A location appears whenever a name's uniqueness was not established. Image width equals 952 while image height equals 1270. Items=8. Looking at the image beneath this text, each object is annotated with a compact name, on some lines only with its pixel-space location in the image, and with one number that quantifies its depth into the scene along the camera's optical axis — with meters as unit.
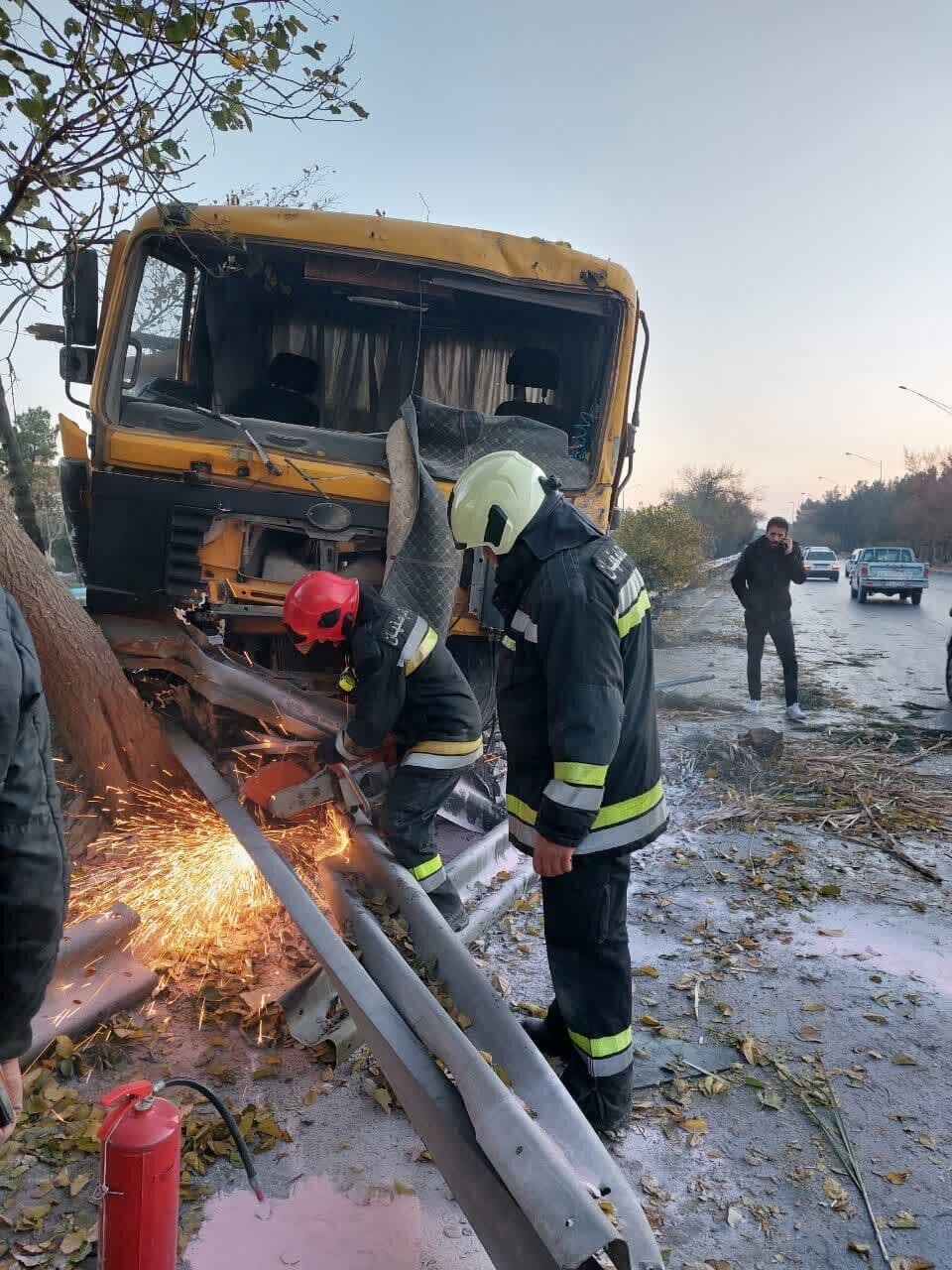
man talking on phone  7.89
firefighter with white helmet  2.50
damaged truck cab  4.21
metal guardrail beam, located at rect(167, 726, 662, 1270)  1.81
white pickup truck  23.23
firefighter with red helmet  3.60
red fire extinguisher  1.78
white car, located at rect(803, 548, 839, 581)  35.09
